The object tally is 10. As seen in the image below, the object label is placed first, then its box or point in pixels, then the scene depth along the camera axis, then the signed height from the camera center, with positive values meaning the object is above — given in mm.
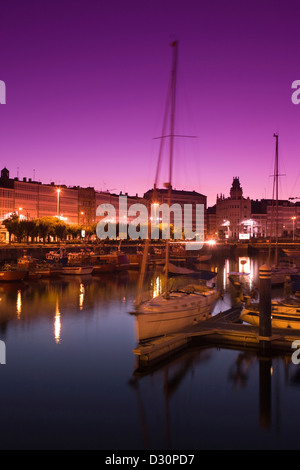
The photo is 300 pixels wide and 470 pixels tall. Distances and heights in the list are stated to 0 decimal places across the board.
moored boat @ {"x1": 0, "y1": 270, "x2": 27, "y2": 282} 47116 -3815
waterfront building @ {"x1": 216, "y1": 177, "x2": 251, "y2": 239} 196625 +4665
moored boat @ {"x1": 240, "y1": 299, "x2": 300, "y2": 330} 22844 -3812
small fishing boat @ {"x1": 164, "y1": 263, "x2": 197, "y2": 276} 54719 -3762
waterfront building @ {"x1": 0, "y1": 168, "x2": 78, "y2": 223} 110694 +10655
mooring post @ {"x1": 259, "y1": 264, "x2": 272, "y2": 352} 20062 -3029
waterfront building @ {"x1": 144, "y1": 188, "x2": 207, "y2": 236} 181525 +18066
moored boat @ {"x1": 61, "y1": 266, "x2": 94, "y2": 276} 56188 -3838
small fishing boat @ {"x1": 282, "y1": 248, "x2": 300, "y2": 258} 101050 -2839
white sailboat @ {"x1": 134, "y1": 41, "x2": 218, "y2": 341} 21078 -3367
